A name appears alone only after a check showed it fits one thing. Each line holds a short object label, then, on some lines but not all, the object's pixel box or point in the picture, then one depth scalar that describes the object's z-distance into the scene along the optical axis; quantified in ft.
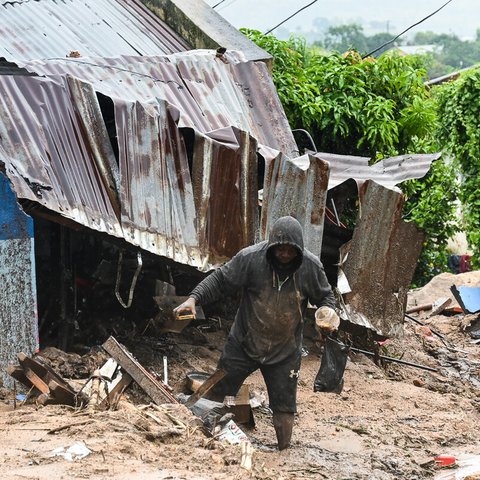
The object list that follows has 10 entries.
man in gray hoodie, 51.67
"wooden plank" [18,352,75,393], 52.64
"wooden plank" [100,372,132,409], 51.57
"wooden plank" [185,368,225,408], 53.33
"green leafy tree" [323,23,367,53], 556.41
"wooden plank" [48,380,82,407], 51.44
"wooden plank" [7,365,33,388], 52.91
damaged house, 59.38
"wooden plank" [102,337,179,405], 53.70
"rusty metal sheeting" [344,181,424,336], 72.74
